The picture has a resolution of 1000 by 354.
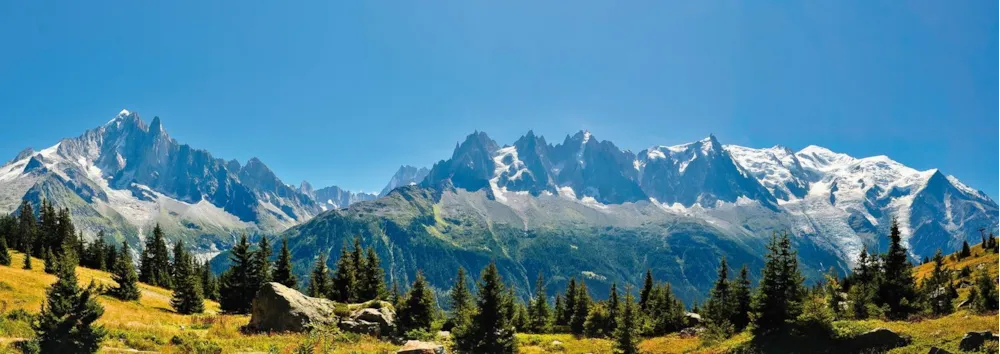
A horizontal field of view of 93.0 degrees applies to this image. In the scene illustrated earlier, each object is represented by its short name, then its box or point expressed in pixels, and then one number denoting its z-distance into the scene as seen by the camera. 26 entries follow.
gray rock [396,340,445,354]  24.69
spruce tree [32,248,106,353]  22.33
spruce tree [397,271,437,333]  44.22
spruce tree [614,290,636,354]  35.44
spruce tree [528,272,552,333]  73.38
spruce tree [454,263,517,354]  34.47
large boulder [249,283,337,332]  36.25
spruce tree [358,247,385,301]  62.12
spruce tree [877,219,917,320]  40.50
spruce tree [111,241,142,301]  52.50
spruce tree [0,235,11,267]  62.19
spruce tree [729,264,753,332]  43.38
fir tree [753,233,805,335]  32.06
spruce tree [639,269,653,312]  74.91
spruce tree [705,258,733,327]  44.84
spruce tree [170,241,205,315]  52.38
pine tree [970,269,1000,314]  34.58
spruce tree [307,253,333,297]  74.88
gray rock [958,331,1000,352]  21.69
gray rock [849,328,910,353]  24.86
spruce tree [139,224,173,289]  100.25
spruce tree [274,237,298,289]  65.31
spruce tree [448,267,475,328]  51.69
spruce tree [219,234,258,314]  60.66
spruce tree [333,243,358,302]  63.31
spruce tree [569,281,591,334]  72.69
